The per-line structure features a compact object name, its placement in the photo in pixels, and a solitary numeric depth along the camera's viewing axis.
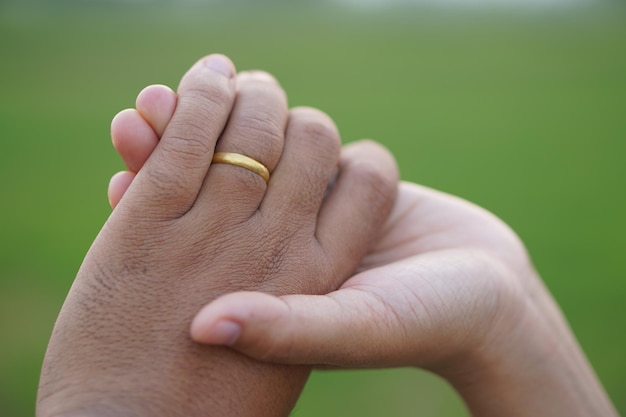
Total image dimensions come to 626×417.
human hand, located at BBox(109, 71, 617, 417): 0.28
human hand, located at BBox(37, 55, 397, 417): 0.30
